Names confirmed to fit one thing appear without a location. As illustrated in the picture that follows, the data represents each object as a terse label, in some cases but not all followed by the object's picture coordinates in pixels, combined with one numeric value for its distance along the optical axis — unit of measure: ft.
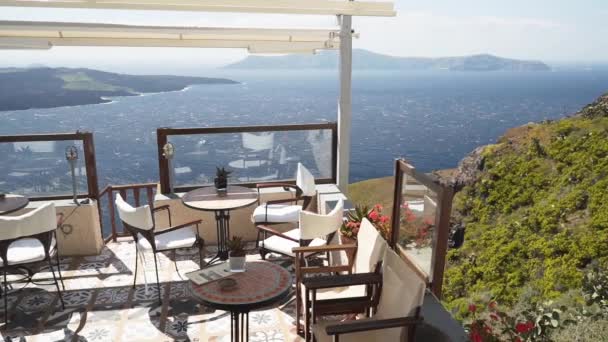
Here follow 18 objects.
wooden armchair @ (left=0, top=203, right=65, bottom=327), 11.72
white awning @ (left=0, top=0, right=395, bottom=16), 13.41
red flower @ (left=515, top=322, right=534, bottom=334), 8.38
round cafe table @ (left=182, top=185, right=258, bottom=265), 15.07
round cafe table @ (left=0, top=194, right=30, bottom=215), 14.03
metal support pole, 16.87
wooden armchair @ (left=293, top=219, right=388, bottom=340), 9.31
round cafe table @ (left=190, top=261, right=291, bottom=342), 8.69
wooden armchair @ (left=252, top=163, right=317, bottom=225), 16.06
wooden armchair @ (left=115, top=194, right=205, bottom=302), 12.48
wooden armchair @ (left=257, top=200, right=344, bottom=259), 12.32
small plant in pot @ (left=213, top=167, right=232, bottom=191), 16.58
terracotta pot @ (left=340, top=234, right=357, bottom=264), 12.64
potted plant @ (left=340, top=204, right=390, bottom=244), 12.92
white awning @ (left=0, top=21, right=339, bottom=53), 14.47
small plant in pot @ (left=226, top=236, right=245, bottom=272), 9.85
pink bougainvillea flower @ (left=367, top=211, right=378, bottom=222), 13.33
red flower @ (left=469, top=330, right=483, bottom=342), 7.64
